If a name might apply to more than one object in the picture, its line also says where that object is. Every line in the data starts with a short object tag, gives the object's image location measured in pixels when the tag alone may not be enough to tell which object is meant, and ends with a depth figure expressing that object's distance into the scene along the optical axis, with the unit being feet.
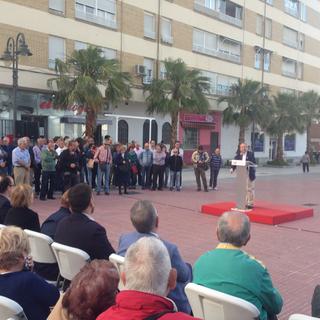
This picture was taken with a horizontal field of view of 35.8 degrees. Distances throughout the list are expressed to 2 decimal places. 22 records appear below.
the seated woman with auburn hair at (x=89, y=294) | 8.14
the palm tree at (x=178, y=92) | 91.81
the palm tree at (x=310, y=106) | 139.33
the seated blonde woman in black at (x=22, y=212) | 19.21
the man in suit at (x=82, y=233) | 15.62
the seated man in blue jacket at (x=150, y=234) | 13.85
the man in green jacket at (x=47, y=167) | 48.44
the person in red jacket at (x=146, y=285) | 7.55
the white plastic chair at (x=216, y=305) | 10.17
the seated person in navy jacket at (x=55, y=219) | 18.44
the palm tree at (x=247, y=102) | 113.80
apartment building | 80.02
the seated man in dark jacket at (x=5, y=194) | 22.04
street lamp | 55.62
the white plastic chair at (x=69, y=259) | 14.48
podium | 40.47
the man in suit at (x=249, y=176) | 42.98
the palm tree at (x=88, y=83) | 71.51
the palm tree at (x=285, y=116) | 129.18
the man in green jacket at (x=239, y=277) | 11.85
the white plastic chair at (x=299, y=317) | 9.04
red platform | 38.81
